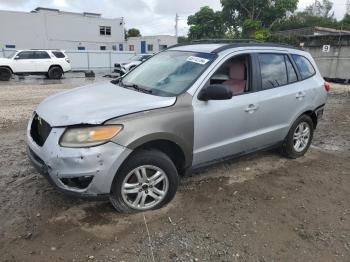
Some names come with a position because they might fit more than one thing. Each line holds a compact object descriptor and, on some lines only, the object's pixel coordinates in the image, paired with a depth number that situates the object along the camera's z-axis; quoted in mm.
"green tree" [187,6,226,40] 57531
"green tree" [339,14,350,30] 53766
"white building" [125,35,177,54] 51812
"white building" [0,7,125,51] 40719
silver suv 3354
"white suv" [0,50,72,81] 20094
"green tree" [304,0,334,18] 85312
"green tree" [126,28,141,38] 77912
